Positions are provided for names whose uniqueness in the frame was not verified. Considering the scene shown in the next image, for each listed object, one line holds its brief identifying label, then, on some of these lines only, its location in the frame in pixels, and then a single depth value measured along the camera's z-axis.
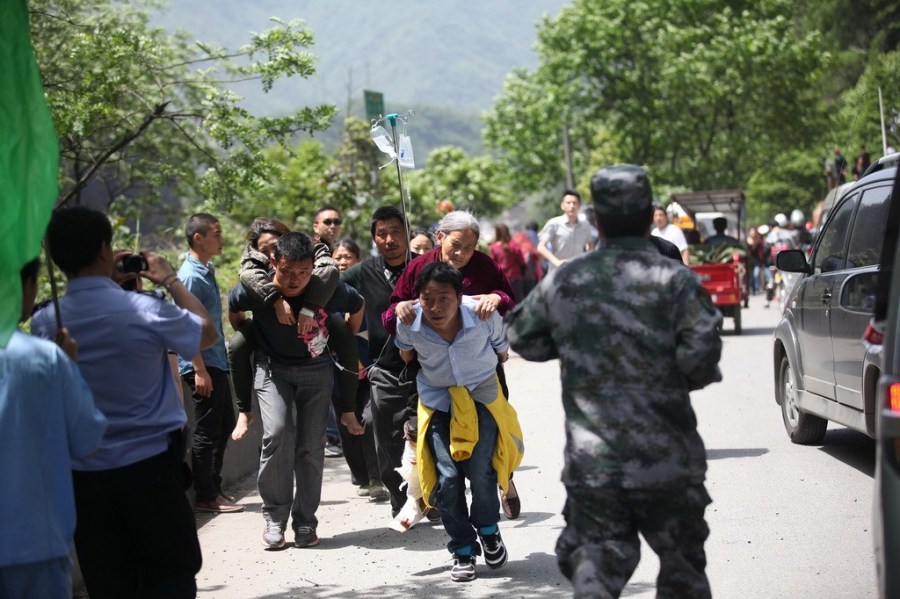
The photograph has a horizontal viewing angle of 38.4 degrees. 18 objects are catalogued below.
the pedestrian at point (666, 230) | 13.63
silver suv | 8.27
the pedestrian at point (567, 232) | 14.27
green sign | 15.70
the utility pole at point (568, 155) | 37.88
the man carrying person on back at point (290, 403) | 7.82
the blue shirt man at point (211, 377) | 8.96
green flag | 4.21
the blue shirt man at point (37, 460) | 4.11
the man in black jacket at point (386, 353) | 8.17
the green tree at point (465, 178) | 79.38
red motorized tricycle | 21.61
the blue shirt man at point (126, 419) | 4.75
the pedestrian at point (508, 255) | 22.27
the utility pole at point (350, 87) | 32.61
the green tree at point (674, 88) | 47.97
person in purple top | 7.19
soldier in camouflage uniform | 4.34
